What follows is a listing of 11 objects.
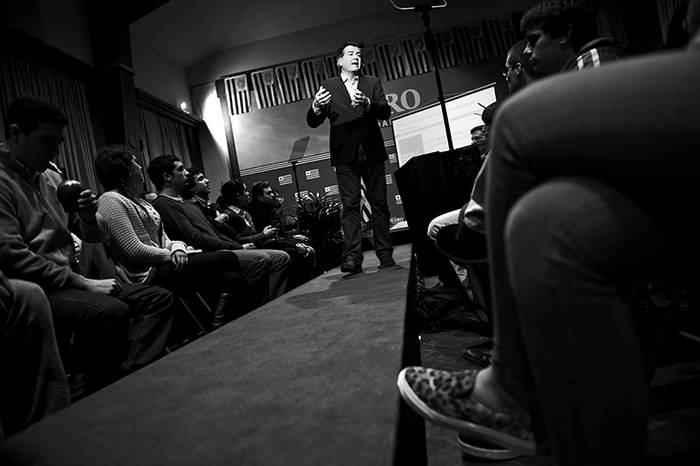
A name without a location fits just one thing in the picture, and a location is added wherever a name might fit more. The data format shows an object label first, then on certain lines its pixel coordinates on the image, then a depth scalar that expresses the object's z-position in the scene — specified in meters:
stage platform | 0.77
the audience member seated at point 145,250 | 2.20
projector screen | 4.34
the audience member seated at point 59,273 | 1.61
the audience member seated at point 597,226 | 0.46
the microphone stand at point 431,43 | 2.91
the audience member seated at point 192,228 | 2.98
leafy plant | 5.05
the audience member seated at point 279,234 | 4.02
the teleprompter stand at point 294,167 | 6.94
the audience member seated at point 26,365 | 1.31
